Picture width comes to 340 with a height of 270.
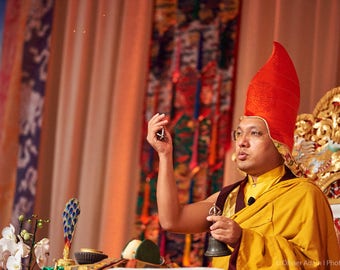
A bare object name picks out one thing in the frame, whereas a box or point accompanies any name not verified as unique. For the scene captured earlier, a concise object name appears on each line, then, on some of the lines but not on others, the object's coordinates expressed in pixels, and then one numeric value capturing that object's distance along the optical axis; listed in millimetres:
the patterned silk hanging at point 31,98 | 7152
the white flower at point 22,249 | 3973
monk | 4020
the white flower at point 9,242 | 4047
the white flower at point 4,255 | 4055
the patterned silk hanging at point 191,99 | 6324
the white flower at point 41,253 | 4004
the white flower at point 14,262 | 3926
